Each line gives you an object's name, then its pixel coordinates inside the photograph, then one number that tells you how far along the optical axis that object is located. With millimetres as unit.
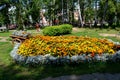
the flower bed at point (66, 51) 3565
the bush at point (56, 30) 8864
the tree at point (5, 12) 15788
